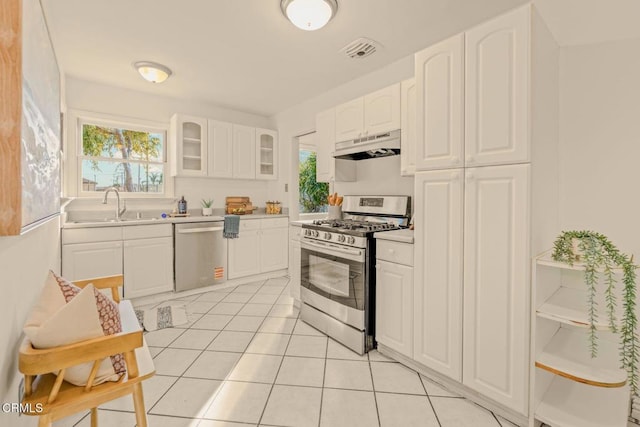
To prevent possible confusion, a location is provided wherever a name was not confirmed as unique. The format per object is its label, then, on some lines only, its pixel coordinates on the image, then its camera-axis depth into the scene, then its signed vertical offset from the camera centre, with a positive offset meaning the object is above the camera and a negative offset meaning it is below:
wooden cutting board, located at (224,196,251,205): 4.64 +0.15
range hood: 2.60 +0.57
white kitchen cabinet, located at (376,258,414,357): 2.10 -0.70
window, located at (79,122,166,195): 3.72 +0.65
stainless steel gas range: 2.36 -0.51
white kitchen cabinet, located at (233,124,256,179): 4.50 +0.86
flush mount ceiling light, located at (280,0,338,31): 2.07 +1.38
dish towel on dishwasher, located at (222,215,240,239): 3.95 -0.22
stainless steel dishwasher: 3.66 -0.57
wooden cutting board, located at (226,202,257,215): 4.62 +0.02
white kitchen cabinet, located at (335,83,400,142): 2.59 +0.87
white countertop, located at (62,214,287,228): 3.03 -0.14
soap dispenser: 4.15 +0.03
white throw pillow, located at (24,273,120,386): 1.05 -0.42
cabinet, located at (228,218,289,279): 4.14 -0.55
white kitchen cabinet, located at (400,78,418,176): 2.44 +0.68
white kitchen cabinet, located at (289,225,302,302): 3.24 -0.56
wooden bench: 1.00 -0.65
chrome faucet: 3.51 +0.09
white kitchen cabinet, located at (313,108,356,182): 3.22 +0.57
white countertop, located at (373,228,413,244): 2.11 -0.19
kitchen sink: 3.51 -0.13
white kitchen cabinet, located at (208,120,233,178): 4.27 +0.86
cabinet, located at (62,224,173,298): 3.00 -0.49
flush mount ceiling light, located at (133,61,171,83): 3.08 +1.42
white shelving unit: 1.48 -0.79
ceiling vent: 2.70 +1.49
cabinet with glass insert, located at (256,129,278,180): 4.73 +0.88
